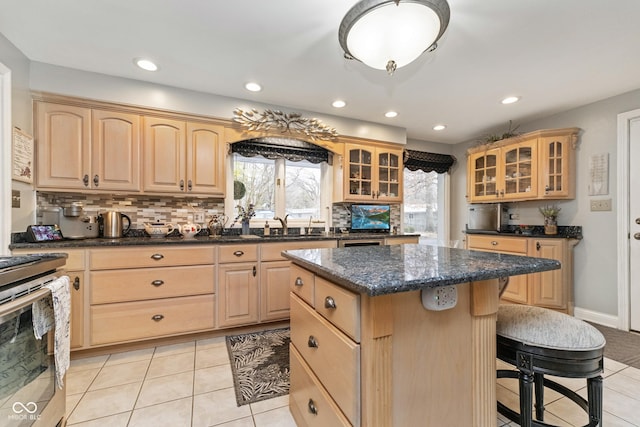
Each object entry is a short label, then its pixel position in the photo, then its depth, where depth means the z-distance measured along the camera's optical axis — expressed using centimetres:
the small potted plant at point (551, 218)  329
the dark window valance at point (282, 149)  318
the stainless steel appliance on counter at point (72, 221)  237
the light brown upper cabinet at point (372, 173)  357
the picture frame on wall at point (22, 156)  204
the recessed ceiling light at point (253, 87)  270
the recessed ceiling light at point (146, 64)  229
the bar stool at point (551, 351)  107
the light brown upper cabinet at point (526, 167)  319
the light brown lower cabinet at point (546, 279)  307
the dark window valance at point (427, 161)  436
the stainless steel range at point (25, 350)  100
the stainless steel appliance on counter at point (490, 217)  388
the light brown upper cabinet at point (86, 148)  231
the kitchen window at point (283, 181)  328
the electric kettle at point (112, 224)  256
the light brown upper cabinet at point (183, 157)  265
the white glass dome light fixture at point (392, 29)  127
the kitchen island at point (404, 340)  91
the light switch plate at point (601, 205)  292
